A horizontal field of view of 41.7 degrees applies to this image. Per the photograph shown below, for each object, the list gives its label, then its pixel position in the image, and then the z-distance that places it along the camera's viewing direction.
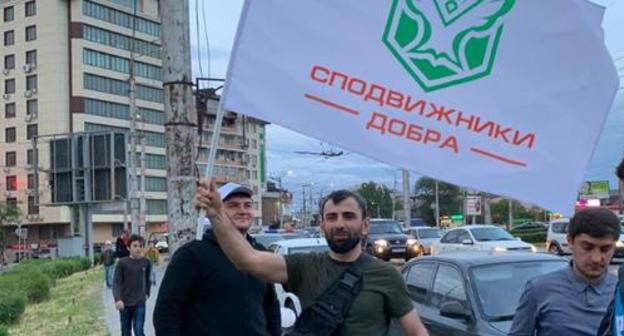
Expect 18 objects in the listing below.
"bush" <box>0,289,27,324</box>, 14.55
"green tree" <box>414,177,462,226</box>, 123.82
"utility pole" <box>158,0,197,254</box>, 7.32
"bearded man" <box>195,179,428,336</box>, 3.62
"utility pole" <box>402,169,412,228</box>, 43.50
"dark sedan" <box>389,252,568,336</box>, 7.16
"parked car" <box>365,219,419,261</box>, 30.36
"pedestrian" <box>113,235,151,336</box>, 10.09
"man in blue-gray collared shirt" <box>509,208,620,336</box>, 3.60
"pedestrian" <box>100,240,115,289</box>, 23.61
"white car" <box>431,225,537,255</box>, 25.80
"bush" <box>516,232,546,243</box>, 51.22
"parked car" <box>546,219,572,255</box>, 32.50
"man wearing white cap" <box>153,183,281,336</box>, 4.55
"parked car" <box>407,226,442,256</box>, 34.22
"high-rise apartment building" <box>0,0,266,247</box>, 83.44
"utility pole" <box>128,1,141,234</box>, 35.86
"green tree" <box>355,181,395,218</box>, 138.62
